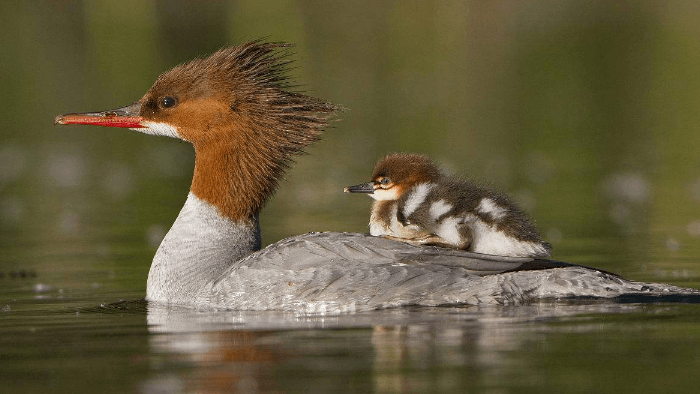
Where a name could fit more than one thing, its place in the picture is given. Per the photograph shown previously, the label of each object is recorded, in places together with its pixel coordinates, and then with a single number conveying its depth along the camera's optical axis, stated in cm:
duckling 1625
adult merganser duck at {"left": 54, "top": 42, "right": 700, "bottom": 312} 1543
